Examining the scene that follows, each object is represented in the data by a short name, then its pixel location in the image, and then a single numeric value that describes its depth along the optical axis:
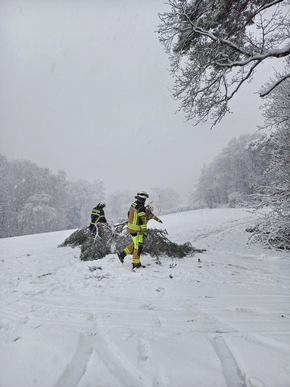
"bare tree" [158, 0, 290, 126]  5.76
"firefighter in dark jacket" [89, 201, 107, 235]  8.65
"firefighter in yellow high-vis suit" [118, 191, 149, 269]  5.56
